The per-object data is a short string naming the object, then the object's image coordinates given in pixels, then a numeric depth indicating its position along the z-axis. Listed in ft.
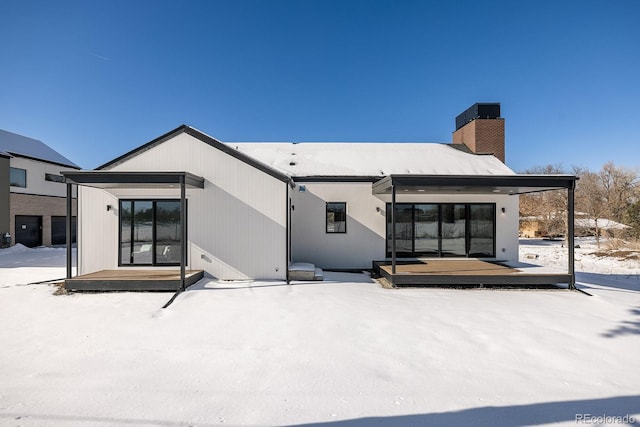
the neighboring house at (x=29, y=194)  56.34
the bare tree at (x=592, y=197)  73.87
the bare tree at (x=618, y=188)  84.86
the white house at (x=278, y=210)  27.27
